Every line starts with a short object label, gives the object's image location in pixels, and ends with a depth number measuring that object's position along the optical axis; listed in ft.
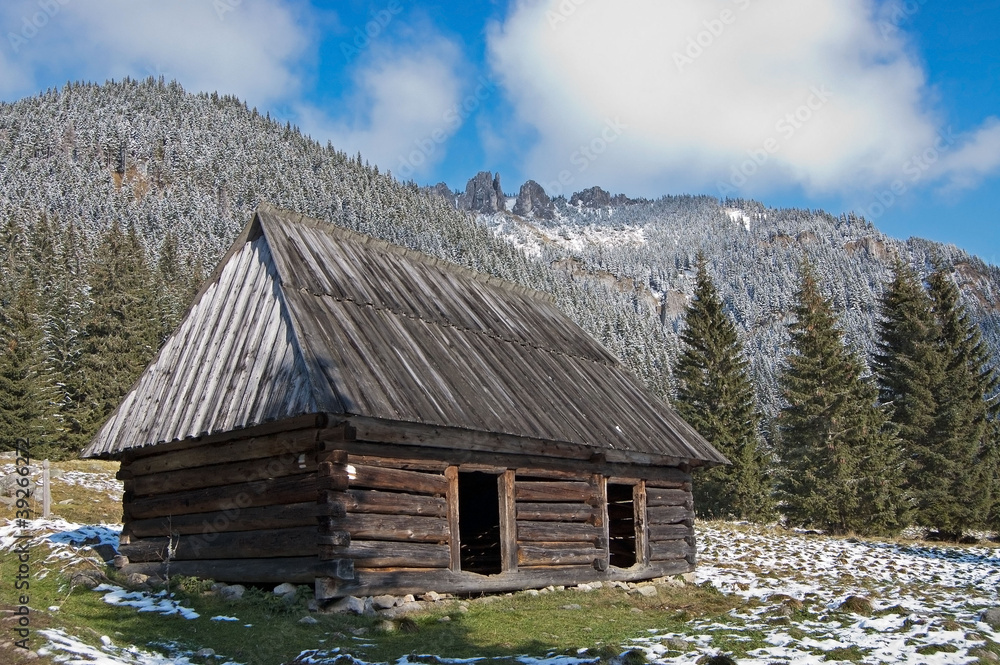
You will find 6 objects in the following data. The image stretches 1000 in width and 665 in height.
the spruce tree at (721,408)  113.09
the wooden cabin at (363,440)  35.81
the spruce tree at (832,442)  99.09
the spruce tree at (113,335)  152.87
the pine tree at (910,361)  109.81
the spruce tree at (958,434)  103.04
